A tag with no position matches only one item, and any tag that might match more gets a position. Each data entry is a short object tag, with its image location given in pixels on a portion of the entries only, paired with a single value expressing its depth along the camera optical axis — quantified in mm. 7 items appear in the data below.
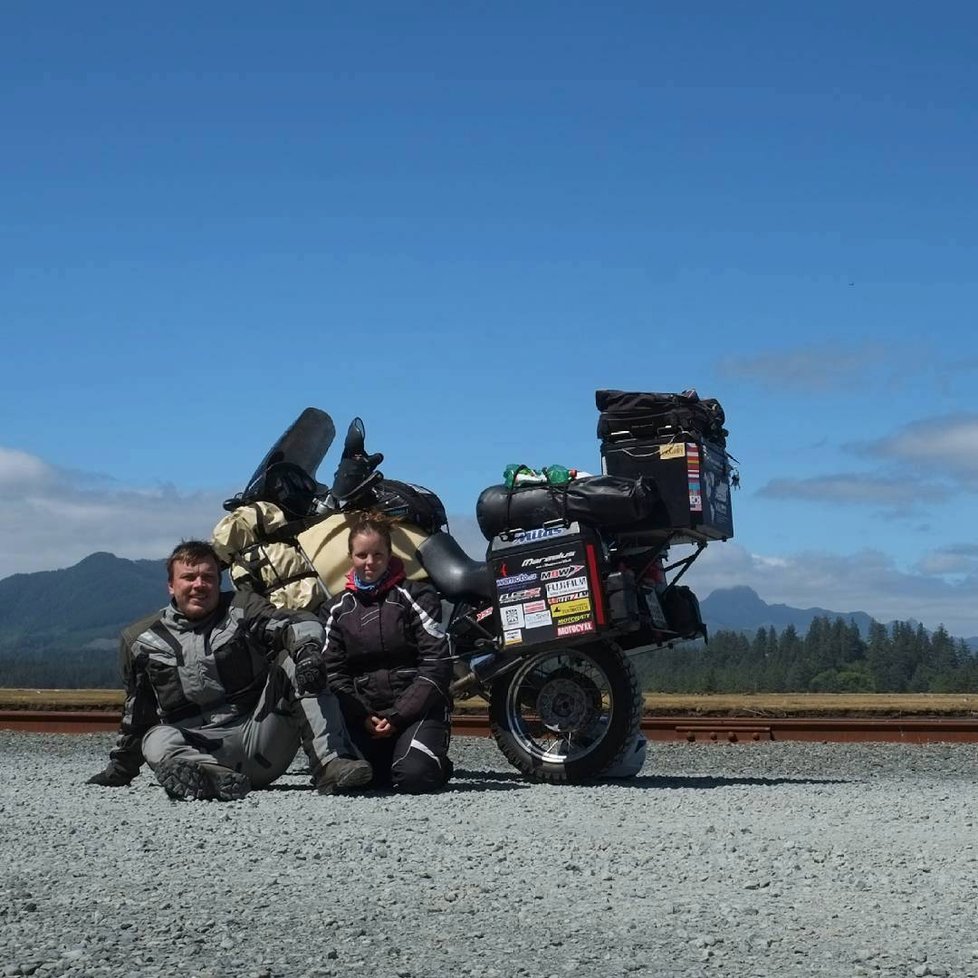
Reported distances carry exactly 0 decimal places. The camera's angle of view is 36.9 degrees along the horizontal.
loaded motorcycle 8617
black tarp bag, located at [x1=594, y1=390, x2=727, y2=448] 8820
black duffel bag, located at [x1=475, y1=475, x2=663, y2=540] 8602
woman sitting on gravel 7930
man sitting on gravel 7621
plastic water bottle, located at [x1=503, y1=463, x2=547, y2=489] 8953
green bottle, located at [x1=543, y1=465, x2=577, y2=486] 8867
